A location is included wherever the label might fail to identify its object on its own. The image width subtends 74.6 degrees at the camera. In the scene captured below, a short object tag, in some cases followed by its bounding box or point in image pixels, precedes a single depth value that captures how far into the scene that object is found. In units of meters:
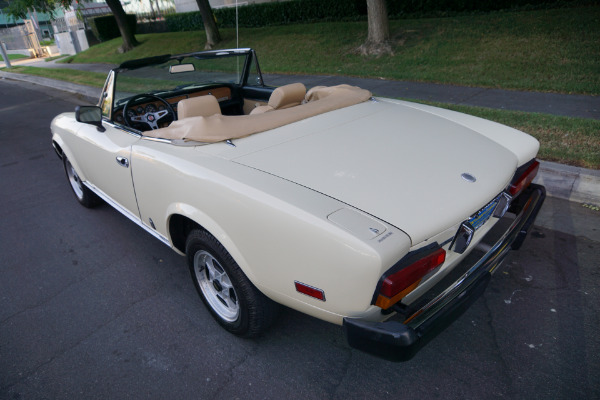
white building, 21.52
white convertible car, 1.65
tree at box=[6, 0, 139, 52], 14.82
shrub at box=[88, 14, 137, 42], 23.56
